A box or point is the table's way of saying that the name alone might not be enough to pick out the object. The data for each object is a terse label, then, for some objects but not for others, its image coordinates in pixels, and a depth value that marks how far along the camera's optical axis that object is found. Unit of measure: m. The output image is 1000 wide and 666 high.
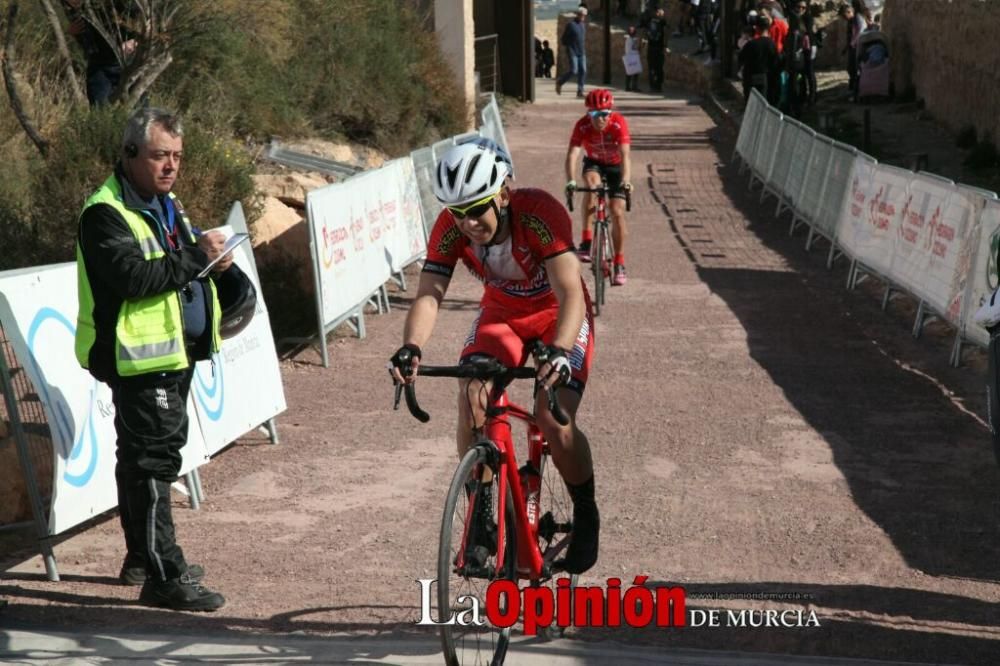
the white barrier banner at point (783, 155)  20.12
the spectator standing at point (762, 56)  27.39
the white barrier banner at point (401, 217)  14.13
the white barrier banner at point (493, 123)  25.36
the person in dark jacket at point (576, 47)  38.66
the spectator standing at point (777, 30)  28.32
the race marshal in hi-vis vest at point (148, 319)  5.80
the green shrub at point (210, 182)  12.54
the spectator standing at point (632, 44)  40.56
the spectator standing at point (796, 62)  27.59
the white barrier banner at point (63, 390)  6.36
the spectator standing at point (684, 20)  49.48
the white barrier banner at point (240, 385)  7.98
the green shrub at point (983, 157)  21.11
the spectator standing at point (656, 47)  39.56
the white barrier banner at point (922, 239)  11.85
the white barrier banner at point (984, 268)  10.35
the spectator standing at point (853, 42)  29.34
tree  14.08
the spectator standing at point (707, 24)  41.25
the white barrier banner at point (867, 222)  13.71
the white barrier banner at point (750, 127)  24.52
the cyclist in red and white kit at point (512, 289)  5.21
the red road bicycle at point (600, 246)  13.28
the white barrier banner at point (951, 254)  11.12
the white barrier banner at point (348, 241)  11.45
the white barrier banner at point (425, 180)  15.82
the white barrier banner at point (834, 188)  16.01
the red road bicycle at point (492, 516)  4.90
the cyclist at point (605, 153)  13.84
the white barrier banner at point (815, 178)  17.39
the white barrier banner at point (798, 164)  18.75
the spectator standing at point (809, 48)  29.22
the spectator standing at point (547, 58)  52.28
